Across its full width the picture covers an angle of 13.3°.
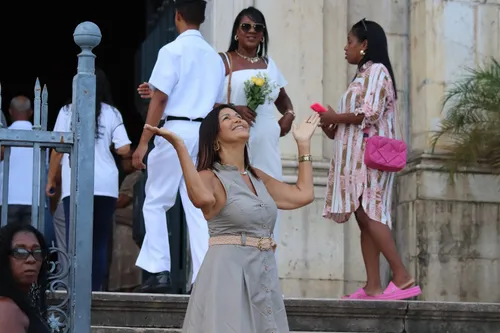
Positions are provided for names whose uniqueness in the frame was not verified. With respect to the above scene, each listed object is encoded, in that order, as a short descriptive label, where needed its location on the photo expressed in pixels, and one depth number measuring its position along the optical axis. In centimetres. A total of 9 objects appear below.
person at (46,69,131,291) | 1362
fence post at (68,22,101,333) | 952
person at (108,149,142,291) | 1740
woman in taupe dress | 978
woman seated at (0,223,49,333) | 908
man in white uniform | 1268
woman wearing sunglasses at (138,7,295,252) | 1304
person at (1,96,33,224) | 1445
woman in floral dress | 1332
